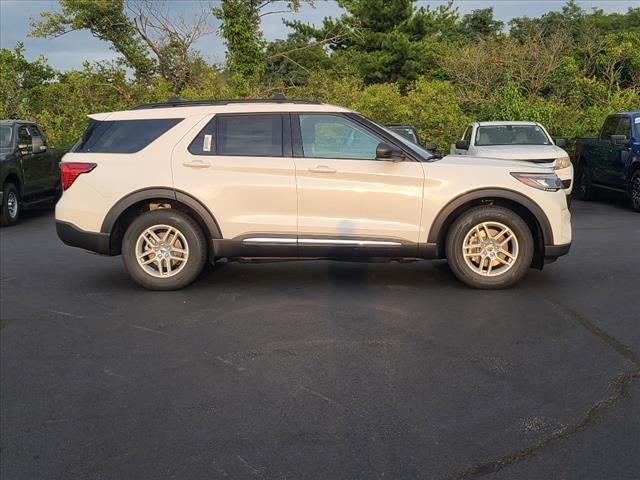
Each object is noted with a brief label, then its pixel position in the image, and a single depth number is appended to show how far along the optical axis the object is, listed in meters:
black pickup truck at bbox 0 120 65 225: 13.57
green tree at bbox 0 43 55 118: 27.88
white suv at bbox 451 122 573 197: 13.24
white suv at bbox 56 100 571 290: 7.17
